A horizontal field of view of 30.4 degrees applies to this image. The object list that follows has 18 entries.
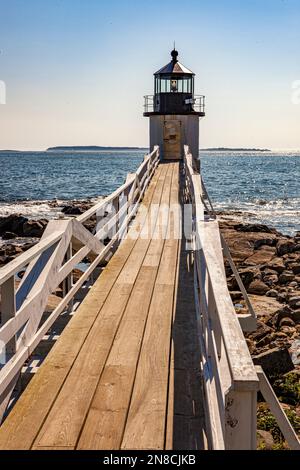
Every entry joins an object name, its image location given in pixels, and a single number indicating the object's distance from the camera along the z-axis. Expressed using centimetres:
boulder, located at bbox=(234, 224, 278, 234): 2067
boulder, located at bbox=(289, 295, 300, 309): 1046
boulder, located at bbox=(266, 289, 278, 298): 1204
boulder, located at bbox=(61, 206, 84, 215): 2814
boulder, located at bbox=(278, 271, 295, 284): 1332
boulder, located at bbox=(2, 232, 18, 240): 2167
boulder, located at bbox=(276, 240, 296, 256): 1681
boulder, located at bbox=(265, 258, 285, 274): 1434
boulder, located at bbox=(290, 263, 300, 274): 1428
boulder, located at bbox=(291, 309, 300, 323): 976
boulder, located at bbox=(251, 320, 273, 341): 895
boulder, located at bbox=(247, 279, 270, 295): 1234
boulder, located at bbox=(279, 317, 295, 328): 956
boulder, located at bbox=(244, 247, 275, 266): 1571
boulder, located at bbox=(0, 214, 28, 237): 2256
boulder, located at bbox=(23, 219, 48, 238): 2188
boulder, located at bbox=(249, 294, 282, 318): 1065
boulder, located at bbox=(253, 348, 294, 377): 729
